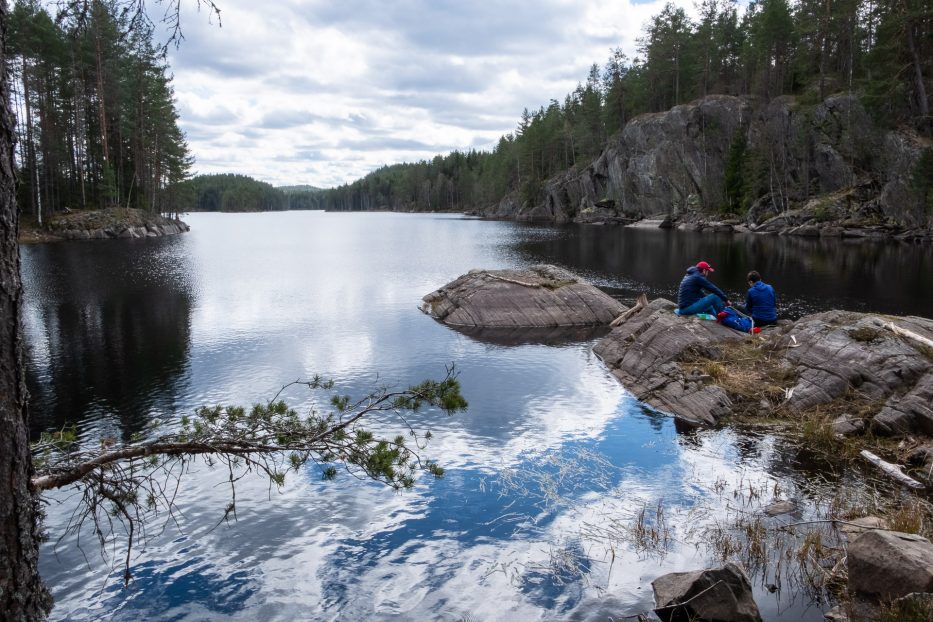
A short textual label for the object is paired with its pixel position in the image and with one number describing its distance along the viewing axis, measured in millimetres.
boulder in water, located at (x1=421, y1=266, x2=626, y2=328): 28078
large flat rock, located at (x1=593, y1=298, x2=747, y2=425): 16062
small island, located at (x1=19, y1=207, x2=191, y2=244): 61125
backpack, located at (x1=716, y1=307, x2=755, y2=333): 20750
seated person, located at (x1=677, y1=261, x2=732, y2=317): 21172
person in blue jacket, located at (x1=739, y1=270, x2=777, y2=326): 20734
